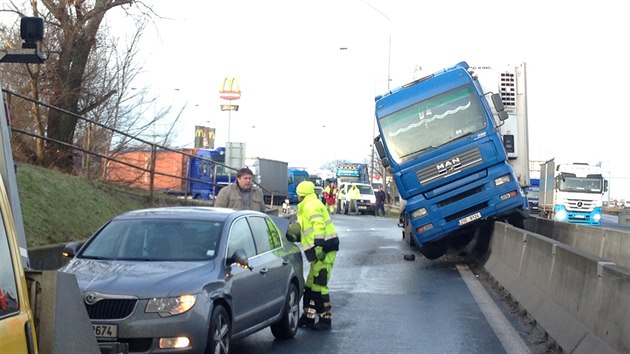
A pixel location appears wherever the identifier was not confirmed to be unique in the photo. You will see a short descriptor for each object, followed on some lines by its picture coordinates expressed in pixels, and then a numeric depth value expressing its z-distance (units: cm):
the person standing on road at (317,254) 1103
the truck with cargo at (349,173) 6669
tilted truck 1839
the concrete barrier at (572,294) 695
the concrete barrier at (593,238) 1700
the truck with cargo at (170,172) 2190
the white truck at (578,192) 4250
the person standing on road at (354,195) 5350
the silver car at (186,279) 754
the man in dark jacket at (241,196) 1315
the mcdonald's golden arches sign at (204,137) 6512
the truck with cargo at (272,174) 5668
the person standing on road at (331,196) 4749
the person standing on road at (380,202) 5325
